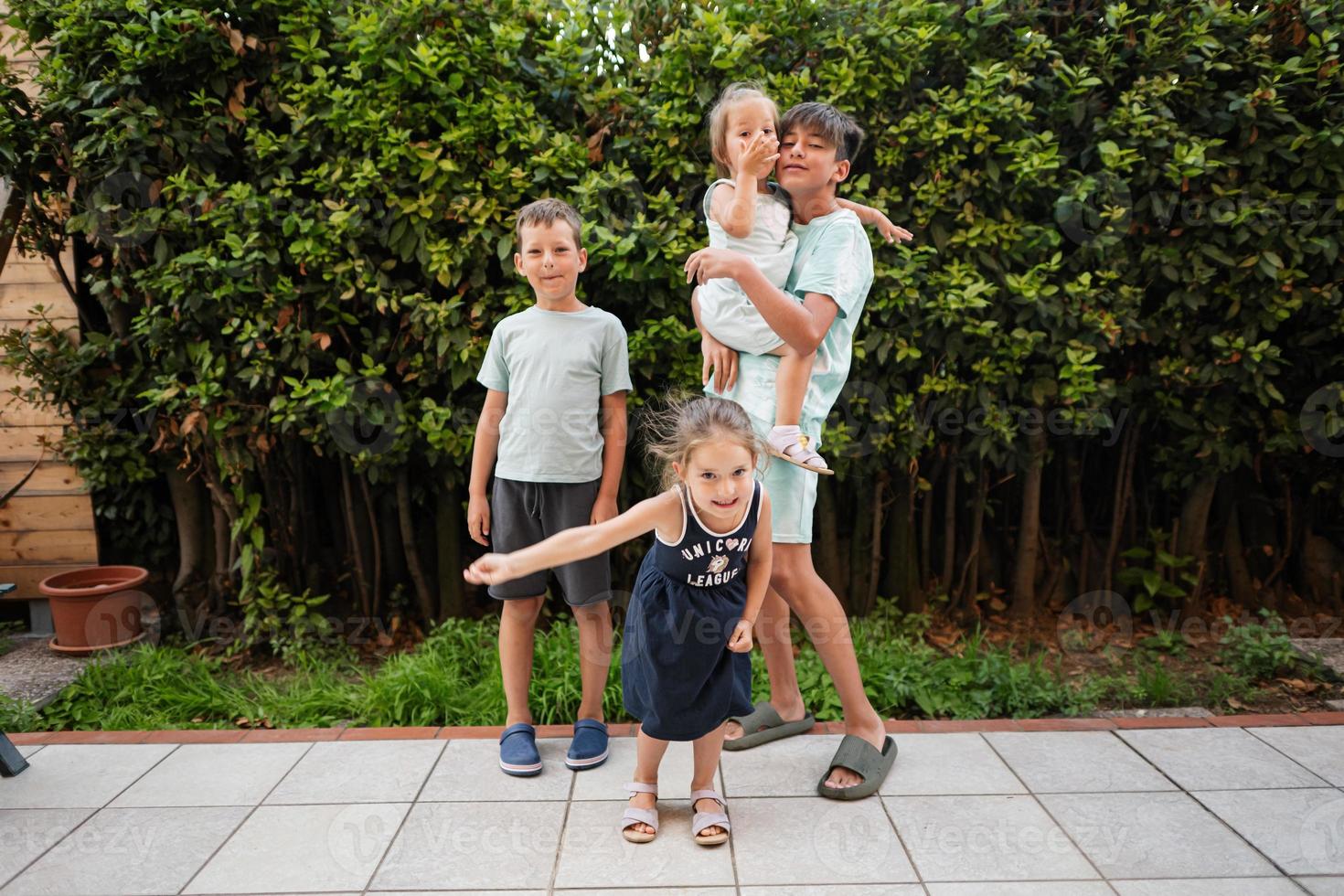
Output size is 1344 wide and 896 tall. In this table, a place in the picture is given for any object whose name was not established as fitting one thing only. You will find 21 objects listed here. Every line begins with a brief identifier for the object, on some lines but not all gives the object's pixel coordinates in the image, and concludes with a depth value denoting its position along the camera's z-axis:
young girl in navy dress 2.36
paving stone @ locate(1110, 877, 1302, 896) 2.25
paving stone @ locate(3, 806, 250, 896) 2.34
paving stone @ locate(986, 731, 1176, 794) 2.83
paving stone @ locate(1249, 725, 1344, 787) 2.89
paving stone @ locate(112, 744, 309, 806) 2.80
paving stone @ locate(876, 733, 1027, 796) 2.81
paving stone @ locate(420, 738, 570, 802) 2.81
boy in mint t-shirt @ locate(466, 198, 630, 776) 2.94
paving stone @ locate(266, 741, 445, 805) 2.81
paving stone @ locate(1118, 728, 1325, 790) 2.83
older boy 2.67
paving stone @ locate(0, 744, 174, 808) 2.81
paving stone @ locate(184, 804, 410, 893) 2.34
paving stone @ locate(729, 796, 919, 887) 2.35
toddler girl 2.53
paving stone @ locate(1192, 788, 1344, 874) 2.38
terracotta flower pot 3.98
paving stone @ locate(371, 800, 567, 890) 2.35
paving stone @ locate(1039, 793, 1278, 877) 2.36
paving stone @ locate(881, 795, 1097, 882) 2.35
